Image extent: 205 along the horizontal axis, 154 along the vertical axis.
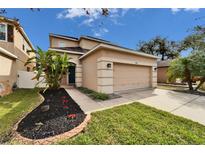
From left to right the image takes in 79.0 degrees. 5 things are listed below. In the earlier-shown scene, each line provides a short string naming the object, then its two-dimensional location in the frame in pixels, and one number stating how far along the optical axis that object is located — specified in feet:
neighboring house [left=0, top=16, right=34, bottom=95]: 28.22
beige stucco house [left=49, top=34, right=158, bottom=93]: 25.72
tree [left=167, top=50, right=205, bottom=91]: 29.15
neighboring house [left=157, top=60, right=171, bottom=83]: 63.63
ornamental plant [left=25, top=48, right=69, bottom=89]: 28.73
